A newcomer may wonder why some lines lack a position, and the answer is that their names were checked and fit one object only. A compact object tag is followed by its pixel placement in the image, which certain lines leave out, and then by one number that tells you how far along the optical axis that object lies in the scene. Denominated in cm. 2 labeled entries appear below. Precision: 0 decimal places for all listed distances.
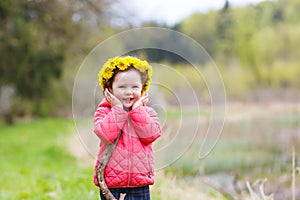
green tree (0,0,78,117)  2325
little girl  466
